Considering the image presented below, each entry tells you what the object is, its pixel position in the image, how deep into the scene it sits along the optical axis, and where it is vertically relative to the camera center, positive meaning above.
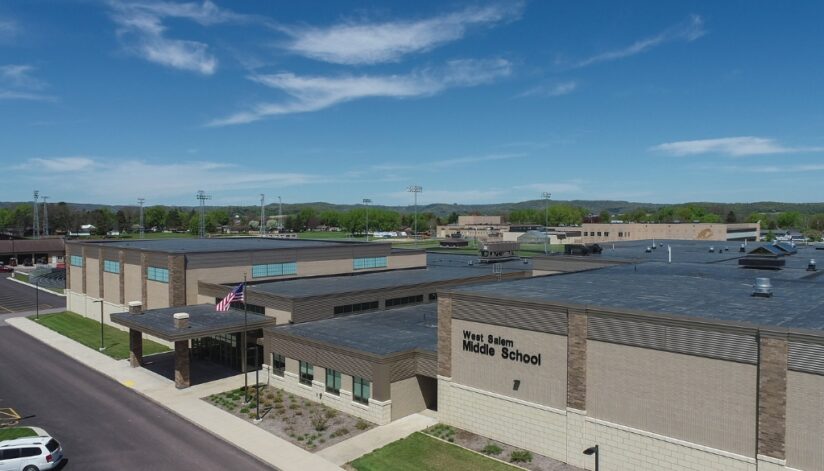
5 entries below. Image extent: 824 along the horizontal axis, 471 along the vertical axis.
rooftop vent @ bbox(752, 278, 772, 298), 32.25 -4.22
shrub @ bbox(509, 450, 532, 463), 28.78 -12.45
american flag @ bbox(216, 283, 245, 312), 41.50 -6.24
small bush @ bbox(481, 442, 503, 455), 29.81 -12.49
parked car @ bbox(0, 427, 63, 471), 27.34 -11.74
